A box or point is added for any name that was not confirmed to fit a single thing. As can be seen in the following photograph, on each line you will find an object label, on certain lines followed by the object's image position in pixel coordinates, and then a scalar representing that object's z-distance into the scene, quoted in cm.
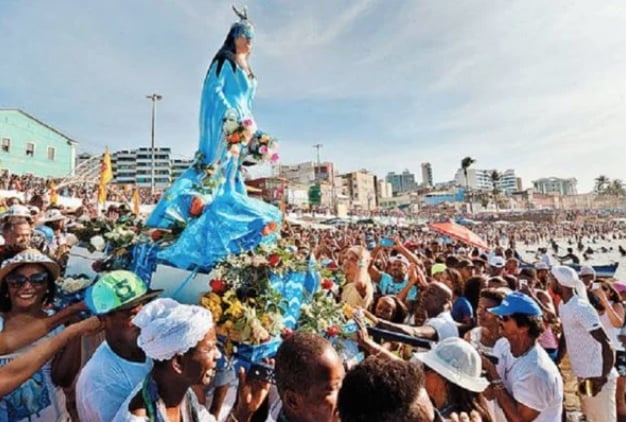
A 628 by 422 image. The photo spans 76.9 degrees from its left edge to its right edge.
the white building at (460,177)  19069
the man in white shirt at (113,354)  186
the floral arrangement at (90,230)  394
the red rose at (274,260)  307
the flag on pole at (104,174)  924
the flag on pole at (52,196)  1163
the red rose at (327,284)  368
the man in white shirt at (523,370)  247
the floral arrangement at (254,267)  297
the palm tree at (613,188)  10992
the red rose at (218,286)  287
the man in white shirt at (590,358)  377
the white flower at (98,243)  370
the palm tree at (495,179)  9425
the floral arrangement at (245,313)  271
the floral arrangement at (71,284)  288
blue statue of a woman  324
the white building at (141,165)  11344
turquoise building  2794
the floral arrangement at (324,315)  315
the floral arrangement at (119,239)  371
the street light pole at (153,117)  3039
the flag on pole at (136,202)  914
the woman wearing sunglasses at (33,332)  228
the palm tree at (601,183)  12084
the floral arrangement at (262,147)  392
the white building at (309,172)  9444
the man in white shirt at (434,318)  332
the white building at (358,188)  10706
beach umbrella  1216
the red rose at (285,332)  295
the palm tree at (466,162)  8327
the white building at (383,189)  12662
